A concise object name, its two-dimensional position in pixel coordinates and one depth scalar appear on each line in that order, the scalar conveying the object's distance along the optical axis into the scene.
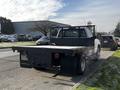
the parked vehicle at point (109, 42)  9.88
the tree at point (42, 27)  28.25
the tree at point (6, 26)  35.96
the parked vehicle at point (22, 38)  23.92
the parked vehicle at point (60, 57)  3.50
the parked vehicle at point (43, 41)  14.01
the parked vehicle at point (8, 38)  21.52
